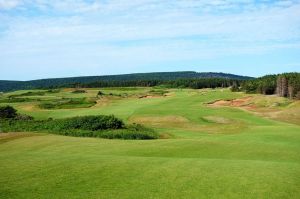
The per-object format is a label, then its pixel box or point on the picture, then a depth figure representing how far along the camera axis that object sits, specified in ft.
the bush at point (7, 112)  207.10
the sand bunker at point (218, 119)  186.80
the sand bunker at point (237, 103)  259.84
